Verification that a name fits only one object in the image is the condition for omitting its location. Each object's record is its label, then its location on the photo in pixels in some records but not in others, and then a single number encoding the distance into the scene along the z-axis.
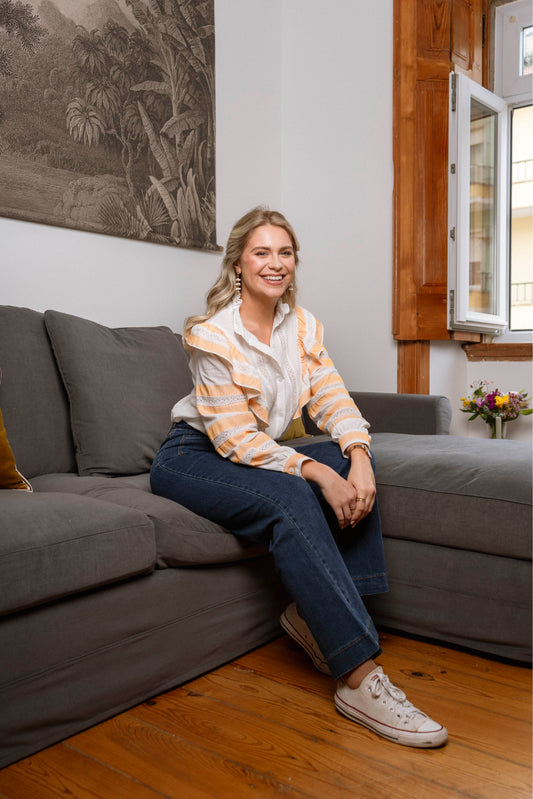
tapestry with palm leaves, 2.35
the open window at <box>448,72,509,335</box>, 3.18
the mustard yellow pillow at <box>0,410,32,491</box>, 1.70
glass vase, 3.25
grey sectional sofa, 1.34
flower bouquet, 3.24
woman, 1.47
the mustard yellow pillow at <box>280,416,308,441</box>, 2.45
